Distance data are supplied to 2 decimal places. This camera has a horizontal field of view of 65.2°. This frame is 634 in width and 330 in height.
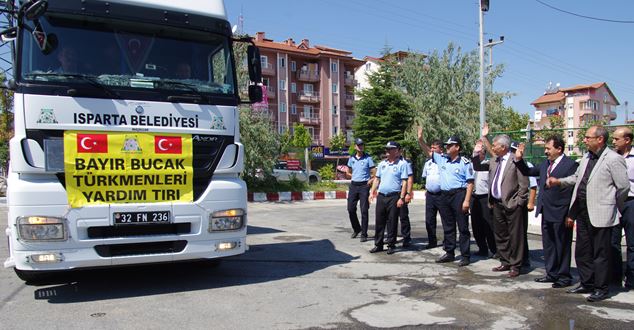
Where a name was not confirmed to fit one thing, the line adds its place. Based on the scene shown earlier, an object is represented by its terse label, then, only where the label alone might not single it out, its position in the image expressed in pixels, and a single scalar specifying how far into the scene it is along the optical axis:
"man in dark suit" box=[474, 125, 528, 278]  6.40
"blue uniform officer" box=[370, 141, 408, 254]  7.88
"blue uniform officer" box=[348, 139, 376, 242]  9.20
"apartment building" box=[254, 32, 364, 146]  57.81
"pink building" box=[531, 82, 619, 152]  80.31
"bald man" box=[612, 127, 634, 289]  5.68
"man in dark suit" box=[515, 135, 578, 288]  5.86
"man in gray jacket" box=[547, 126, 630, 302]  5.16
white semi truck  5.01
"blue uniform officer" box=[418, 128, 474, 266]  7.17
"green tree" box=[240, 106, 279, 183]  19.23
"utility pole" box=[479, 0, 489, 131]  21.52
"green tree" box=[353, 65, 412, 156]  30.77
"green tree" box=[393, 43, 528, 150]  26.23
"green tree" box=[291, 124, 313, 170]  50.62
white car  26.12
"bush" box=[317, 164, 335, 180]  29.76
